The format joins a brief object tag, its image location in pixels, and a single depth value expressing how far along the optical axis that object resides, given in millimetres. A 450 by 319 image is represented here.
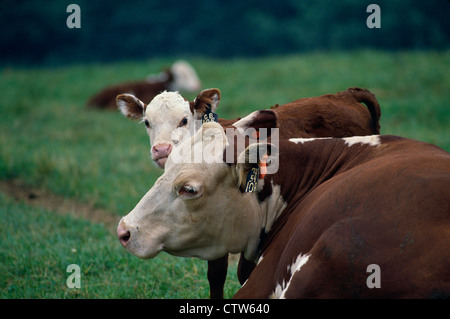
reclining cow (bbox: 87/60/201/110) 12961
